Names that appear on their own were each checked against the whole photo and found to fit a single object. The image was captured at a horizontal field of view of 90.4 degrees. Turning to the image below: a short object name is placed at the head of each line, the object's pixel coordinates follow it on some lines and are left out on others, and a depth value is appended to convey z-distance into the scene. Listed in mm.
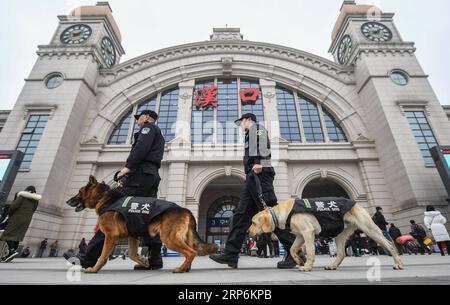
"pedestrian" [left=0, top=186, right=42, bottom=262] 5281
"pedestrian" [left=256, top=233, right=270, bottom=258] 8795
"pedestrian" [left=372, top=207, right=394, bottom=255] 7617
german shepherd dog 2619
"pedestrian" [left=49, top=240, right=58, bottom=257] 11802
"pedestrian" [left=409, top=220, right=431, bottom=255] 9312
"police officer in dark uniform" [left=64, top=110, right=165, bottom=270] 3158
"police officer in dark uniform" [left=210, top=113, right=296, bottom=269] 3350
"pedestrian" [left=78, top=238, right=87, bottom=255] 10604
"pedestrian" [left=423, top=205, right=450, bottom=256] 6660
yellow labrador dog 2811
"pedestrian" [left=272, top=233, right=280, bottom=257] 9426
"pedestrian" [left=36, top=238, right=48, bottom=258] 11336
